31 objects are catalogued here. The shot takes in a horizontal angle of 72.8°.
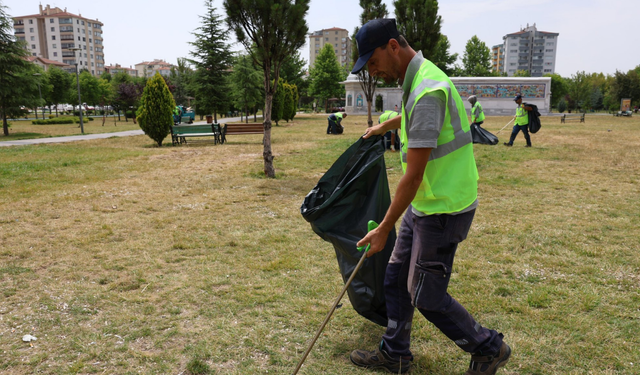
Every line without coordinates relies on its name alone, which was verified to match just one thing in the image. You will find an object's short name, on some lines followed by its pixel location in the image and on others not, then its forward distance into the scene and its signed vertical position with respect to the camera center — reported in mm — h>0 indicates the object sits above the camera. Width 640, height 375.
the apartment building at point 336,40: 135625 +23271
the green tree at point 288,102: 33000 +970
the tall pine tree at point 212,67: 27438 +3030
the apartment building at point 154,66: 138500 +16343
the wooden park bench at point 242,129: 18656 -589
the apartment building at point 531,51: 129875 +18579
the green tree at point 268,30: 8703 +1744
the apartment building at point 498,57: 142175 +18771
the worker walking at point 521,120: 14298 -224
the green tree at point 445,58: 60019 +7970
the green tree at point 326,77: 55188 +4675
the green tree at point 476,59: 65000 +8183
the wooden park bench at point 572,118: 35969 -429
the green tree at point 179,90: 48381 +2839
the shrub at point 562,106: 62375 +974
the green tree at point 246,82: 31156 +2375
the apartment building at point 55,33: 110000 +21246
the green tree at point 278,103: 29092 +785
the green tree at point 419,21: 18750 +4026
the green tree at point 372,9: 19344 +4656
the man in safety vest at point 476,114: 14242 -18
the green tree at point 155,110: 16328 +212
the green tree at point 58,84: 49281 +3735
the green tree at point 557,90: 71375 +3832
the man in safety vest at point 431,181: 2025 -329
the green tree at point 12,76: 23500 +2231
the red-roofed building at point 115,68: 127925 +14382
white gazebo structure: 41562 +2078
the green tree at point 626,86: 52875 +3187
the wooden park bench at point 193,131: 17062 -627
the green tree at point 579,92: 69250 +3285
